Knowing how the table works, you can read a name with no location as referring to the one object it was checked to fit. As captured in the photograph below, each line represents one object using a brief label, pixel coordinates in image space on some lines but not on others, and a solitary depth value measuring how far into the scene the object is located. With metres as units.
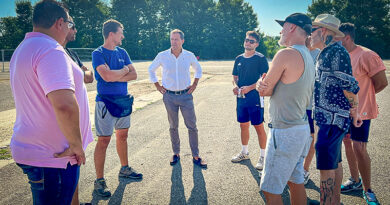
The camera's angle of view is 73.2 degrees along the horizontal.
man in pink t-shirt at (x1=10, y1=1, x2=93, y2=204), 1.67
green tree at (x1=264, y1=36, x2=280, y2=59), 44.94
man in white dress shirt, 4.53
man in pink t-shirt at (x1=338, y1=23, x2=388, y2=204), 3.18
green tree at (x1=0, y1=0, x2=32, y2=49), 41.06
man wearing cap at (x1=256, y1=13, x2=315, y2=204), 2.27
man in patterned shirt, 2.45
